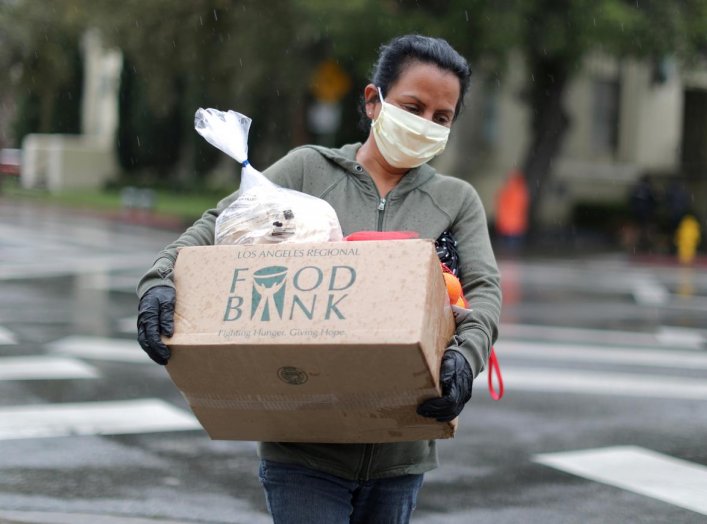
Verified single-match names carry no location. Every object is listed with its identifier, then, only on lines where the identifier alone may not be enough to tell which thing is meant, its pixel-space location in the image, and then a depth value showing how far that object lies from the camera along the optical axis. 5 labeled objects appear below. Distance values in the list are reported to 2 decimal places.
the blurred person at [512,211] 22.97
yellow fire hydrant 24.30
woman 2.69
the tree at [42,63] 34.34
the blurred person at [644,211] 25.64
